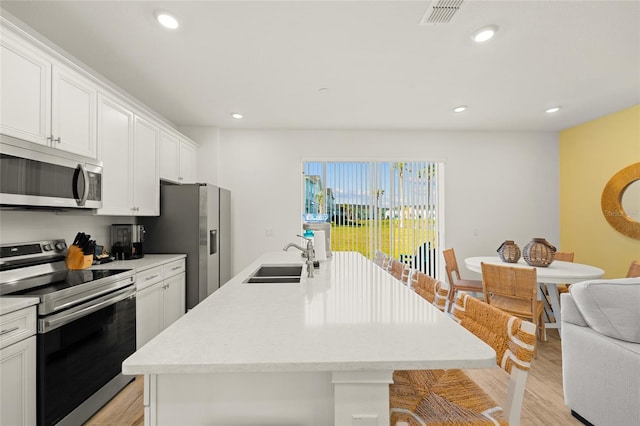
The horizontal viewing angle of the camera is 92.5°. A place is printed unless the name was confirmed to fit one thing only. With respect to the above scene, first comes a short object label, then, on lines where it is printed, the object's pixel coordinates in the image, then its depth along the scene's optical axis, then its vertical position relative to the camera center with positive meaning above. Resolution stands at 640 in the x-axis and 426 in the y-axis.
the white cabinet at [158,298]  2.49 -0.76
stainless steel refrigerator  3.36 -0.16
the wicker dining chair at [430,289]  1.44 -0.38
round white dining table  2.70 -0.53
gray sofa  1.52 -0.73
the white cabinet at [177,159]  3.48 +0.71
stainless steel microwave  1.65 +0.24
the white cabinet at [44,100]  1.69 +0.73
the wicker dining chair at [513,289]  2.62 -0.66
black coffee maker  2.92 -0.26
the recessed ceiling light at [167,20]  1.96 +1.29
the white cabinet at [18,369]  1.41 -0.74
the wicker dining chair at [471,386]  0.92 -0.63
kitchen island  0.79 -0.38
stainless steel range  1.61 -0.67
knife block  2.35 -0.33
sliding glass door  4.87 +0.17
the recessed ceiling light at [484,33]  2.12 +1.30
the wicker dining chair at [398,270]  2.11 -0.40
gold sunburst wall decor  3.64 +0.18
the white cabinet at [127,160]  2.50 +0.51
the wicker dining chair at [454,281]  3.64 -0.82
